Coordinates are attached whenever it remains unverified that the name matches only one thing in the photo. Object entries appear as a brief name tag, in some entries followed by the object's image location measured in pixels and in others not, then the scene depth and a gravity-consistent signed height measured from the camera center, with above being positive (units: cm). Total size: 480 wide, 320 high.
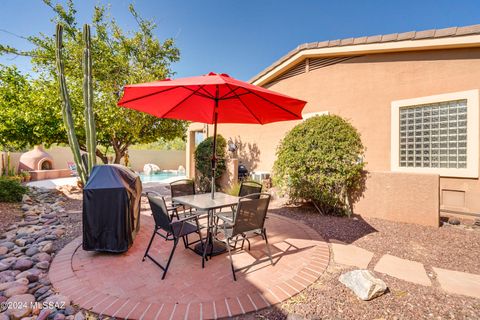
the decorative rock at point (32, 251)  392 -165
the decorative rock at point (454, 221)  592 -165
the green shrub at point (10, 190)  705 -107
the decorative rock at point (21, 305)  246 -170
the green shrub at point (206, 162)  1030 -19
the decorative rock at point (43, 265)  348 -167
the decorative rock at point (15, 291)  282 -169
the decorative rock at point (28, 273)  321 -168
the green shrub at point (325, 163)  614 -14
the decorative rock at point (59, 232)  479 -161
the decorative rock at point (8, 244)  422 -164
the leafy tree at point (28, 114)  806 +153
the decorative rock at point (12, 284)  295 -169
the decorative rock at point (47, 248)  400 -162
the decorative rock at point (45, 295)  278 -171
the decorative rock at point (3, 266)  347 -169
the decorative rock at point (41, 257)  369 -165
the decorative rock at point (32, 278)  316 -169
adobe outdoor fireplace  1645 -58
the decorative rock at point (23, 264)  349 -167
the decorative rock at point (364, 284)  281 -162
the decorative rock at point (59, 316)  243 -172
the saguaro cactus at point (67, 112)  641 +127
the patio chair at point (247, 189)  459 -71
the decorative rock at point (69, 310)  253 -173
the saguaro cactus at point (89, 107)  612 +137
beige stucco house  600 +160
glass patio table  377 -81
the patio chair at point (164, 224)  331 -102
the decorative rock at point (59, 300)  263 -170
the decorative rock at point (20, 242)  433 -164
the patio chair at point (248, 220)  334 -96
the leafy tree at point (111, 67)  870 +403
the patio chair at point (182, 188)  508 -70
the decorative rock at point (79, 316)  244 -172
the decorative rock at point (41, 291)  286 -171
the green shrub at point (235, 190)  775 -112
